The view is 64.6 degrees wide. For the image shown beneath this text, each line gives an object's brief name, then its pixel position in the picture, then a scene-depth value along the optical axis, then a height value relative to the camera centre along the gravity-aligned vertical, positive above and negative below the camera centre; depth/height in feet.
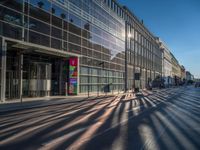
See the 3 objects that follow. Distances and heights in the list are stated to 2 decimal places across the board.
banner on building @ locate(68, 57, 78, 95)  73.15 +0.71
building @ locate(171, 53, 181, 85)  321.38 +12.63
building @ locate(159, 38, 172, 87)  250.79 +26.22
